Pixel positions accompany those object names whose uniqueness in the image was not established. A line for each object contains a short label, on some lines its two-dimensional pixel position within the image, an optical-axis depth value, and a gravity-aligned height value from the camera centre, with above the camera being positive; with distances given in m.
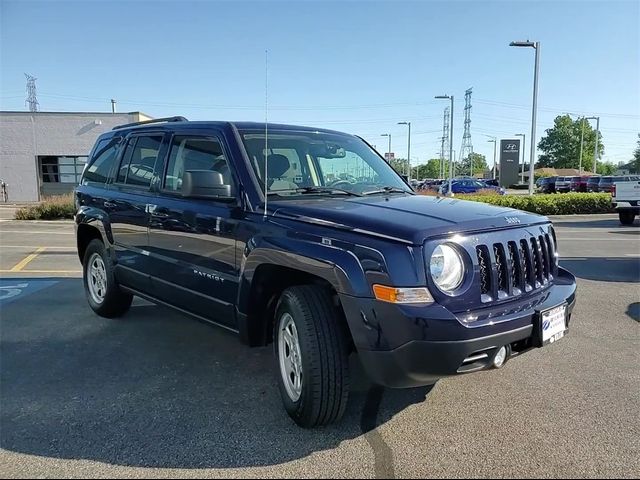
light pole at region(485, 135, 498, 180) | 85.62 +0.64
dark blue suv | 2.75 -0.56
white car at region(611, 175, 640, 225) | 16.83 -1.02
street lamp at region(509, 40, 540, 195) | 21.22 +2.67
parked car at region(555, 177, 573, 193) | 47.02 -1.59
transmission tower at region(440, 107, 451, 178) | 77.57 +4.69
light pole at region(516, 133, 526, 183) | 72.82 -1.04
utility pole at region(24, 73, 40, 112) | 80.19 +12.22
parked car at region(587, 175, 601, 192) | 41.69 -1.36
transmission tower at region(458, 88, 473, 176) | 97.60 +7.92
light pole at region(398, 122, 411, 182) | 46.65 +1.89
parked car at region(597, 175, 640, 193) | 39.53 -1.32
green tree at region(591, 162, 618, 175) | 122.88 -0.41
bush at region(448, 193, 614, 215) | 21.98 -1.54
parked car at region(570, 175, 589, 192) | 45.88 -1.56
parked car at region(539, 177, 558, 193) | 50.94 -1.85
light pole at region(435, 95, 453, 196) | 32.37 +1.81
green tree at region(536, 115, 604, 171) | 108.44 +4.84
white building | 27.98 +1.50
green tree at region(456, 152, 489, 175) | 110.78 +0.45
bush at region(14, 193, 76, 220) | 18.16 -1.46
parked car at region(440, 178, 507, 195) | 43.16 -1.58
